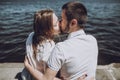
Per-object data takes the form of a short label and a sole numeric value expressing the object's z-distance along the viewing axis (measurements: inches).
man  49.5
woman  58.3
